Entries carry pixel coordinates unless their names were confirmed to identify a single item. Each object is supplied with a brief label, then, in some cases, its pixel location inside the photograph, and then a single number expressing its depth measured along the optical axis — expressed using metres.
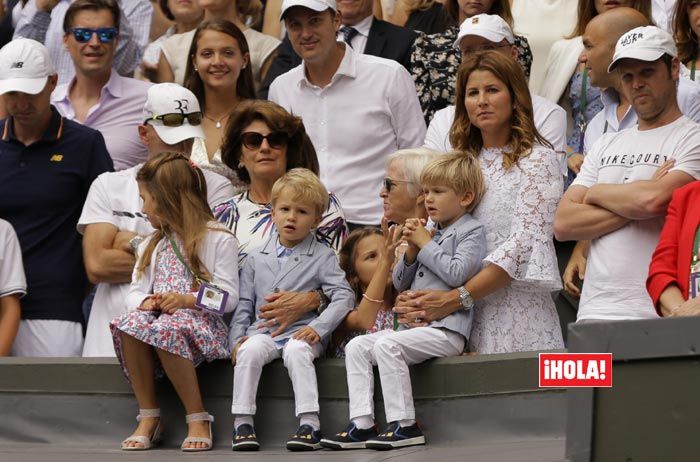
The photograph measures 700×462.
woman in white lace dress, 14.49
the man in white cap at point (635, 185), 13.56
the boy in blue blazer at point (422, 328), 13.85
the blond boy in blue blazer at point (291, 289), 14.48
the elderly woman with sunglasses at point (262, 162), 16.12
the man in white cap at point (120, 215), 16.95
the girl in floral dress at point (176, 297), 14.80
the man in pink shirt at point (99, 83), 19.98
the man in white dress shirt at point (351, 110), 17.92
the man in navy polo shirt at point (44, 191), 17.81
